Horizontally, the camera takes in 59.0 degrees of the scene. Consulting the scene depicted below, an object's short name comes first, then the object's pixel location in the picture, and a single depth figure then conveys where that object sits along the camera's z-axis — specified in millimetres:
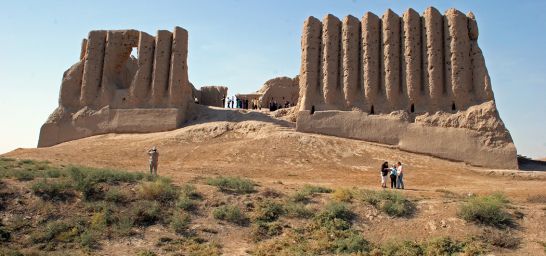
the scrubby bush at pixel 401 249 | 9508
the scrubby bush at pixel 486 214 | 10680
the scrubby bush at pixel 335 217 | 10914
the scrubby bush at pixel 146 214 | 11227
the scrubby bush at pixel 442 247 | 9508
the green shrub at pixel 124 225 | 10641
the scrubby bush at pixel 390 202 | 11453
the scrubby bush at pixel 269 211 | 11422
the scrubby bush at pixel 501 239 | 9828
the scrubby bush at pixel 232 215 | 11367
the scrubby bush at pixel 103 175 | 12963
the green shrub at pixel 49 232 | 10258
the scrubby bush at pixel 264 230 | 10648
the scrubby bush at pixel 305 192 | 12381
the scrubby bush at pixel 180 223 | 10867
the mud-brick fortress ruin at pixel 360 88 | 22938
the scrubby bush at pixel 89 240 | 10048
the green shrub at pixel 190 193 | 12422
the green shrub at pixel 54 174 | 13461
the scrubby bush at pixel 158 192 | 12190
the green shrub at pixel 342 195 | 12234
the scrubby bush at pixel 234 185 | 13011
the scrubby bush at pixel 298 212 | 11461
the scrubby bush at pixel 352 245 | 9766
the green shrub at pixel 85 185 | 12242
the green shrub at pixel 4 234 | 10141
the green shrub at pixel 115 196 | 12039
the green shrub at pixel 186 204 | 11789
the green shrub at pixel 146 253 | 9648
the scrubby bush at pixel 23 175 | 12856
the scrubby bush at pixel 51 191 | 12000
